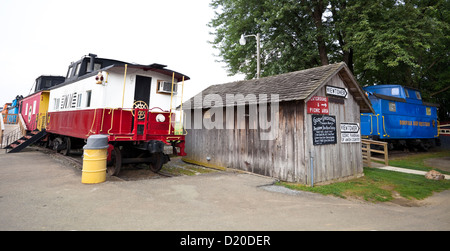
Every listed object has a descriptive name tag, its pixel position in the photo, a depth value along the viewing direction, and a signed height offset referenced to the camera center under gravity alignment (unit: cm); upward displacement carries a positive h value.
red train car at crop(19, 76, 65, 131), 1478 +222
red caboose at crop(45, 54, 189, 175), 804 +99
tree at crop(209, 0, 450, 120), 1475 +776
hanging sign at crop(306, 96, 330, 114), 789 +124
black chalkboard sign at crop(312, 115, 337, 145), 800 +41
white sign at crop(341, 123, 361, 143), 912 +35
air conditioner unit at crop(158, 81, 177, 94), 902 +202
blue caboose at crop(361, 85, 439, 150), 1489 +169
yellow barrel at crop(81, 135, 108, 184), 687 -69
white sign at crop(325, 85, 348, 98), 866 +193
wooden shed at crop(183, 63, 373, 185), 789 +55
